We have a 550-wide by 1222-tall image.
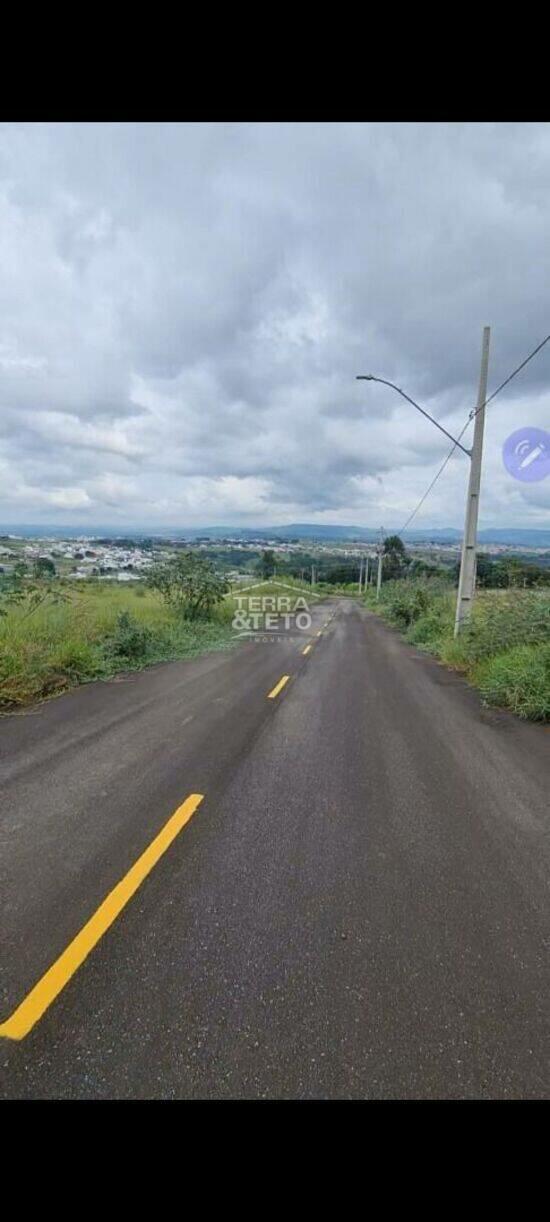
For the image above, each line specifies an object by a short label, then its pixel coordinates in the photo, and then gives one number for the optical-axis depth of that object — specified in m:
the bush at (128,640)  9.57
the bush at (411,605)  18.86
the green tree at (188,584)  15.20
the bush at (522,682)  6.47
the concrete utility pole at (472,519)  10.89
